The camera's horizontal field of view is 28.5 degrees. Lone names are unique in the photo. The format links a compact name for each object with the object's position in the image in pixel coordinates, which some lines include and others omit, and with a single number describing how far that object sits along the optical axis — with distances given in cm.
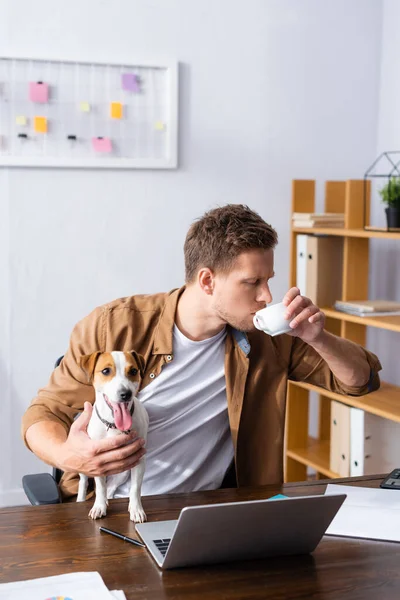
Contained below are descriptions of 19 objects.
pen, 135
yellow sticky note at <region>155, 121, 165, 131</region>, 340
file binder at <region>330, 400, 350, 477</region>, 314
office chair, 172
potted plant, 307
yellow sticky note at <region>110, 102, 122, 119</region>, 332
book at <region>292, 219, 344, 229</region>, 335
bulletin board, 321
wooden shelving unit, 305
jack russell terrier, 141
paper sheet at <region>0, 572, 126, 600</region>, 116
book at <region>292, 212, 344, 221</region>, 335
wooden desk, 121
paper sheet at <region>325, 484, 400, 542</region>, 143
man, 183
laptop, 121
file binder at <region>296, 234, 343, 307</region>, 337
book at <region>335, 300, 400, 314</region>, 312
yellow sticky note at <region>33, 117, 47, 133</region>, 323
